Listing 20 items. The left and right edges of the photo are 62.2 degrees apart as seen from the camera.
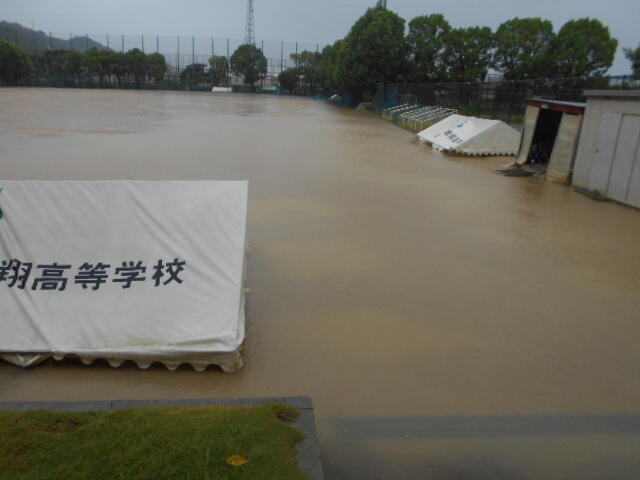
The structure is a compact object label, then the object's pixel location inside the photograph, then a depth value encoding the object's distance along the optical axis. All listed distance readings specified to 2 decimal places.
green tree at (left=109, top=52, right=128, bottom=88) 69.62
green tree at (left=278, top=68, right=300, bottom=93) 74.44
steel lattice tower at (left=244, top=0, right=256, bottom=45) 96.32
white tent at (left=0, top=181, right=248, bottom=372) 4.35
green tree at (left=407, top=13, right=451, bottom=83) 38.12
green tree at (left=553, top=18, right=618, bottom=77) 28.66
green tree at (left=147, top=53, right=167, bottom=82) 72.50
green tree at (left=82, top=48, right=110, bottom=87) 68.88
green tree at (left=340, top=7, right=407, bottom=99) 39.84
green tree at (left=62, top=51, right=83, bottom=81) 69.12
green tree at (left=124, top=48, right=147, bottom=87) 70.62
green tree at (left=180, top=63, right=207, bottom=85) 78.00
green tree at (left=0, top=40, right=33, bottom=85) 60.22
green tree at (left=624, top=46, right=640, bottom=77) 25.16
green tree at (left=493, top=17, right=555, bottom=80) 30.39
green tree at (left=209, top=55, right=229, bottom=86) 79.88
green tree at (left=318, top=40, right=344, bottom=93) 45.94
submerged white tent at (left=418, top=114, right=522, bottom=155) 17.77
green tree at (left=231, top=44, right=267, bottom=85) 77.69
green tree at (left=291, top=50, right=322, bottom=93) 74.44
